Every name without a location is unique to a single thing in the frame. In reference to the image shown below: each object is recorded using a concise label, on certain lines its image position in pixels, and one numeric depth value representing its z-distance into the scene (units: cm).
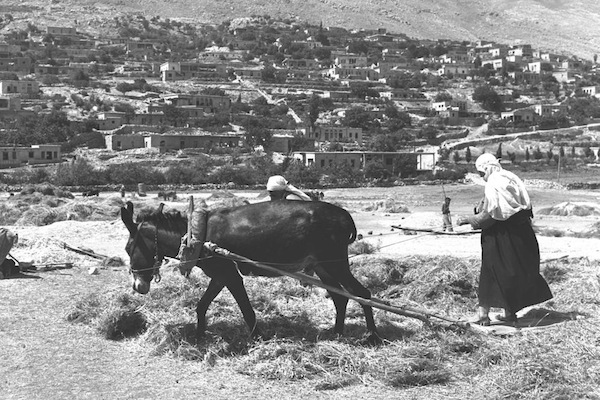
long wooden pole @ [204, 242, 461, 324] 698
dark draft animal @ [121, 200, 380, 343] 720
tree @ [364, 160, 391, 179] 7550
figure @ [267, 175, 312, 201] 823
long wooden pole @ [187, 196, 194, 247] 715
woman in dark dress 717
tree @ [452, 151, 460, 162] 8588
